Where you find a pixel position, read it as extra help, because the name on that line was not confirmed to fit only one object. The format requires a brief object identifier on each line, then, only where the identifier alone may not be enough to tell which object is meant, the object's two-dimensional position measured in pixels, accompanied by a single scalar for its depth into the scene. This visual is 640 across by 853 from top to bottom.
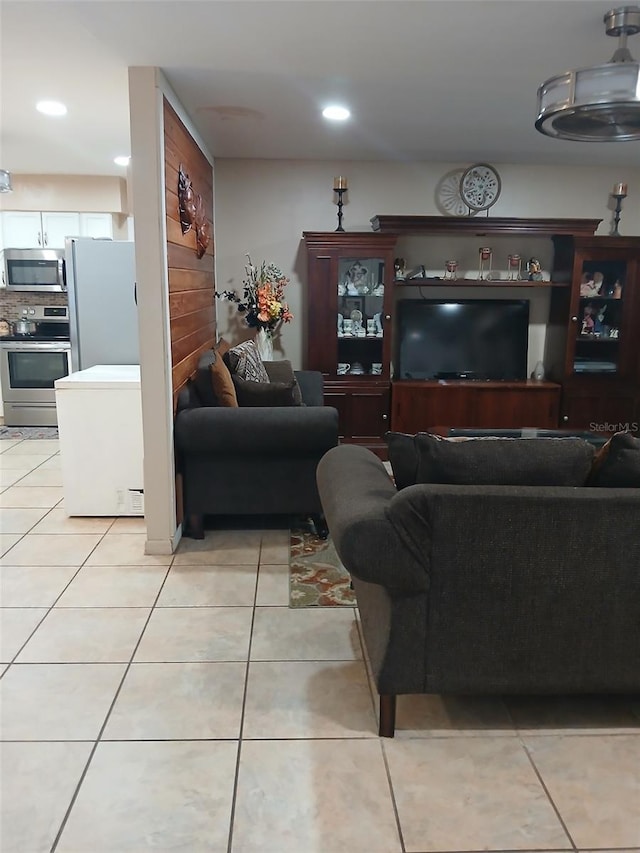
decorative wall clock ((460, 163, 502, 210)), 5.19
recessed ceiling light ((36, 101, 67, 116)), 3.74
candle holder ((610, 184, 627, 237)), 5.17
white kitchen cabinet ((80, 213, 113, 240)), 6.50
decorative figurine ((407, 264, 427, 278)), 5.41
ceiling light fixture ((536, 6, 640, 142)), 2.11
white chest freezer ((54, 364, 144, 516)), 3.71
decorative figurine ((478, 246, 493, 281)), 5.33
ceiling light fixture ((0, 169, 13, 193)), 4.65
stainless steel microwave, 6.37
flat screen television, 5.36
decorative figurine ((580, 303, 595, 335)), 5.25
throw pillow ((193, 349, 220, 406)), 3.63
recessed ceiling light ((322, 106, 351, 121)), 3.73
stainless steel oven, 6.24
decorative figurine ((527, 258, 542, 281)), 5.31
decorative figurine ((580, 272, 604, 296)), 5.18
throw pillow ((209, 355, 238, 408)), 3.55
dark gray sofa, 1.82
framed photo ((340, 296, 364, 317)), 5.18
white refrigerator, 4.63
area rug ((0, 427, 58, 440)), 5.99
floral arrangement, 4.96
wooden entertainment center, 5.04
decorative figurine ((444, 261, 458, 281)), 5.34
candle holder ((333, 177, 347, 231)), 4.98
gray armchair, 3.37
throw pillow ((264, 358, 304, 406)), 4.57
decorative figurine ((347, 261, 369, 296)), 5.12
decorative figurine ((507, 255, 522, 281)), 5.36
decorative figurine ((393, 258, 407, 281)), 5.30
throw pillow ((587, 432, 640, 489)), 1.92
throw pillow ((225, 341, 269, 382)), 3.93
